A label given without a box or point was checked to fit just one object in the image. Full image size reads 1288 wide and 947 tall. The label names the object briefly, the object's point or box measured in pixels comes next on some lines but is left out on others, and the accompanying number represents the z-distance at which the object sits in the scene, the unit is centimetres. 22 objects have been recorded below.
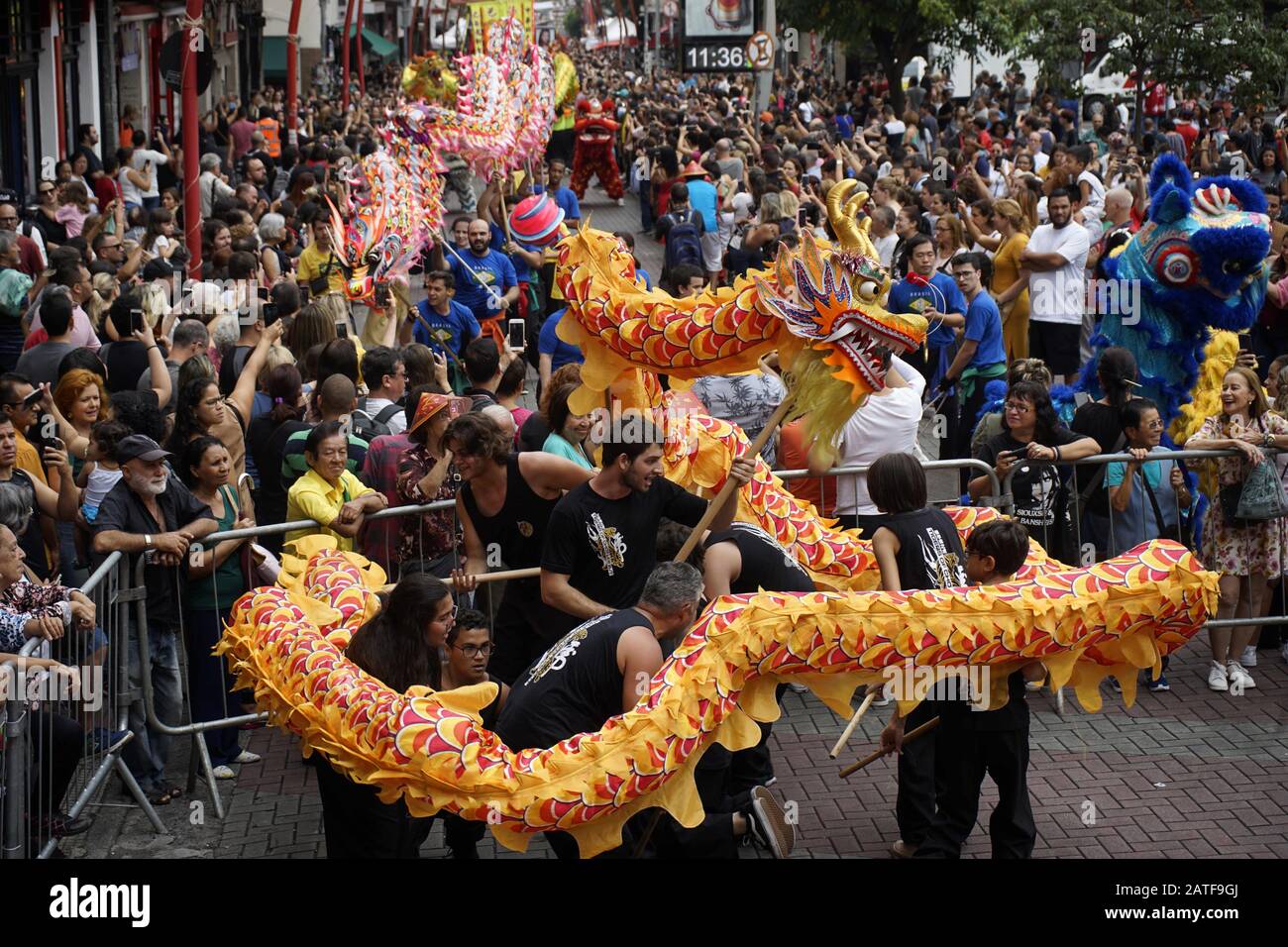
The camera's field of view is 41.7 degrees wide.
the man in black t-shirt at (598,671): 604
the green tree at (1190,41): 2359
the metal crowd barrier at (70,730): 608
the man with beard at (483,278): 1355
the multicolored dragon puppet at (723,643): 580
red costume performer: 2967
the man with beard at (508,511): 739
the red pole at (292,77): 3114
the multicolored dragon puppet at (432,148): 1285
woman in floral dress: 884
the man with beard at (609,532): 699
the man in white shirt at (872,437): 883
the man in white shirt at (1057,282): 1327
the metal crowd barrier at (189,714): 738
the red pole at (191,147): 1441
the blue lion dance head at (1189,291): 1012
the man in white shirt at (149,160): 2156
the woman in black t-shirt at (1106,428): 902
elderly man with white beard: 738
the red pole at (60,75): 2455
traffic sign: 3131
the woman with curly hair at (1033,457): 877
